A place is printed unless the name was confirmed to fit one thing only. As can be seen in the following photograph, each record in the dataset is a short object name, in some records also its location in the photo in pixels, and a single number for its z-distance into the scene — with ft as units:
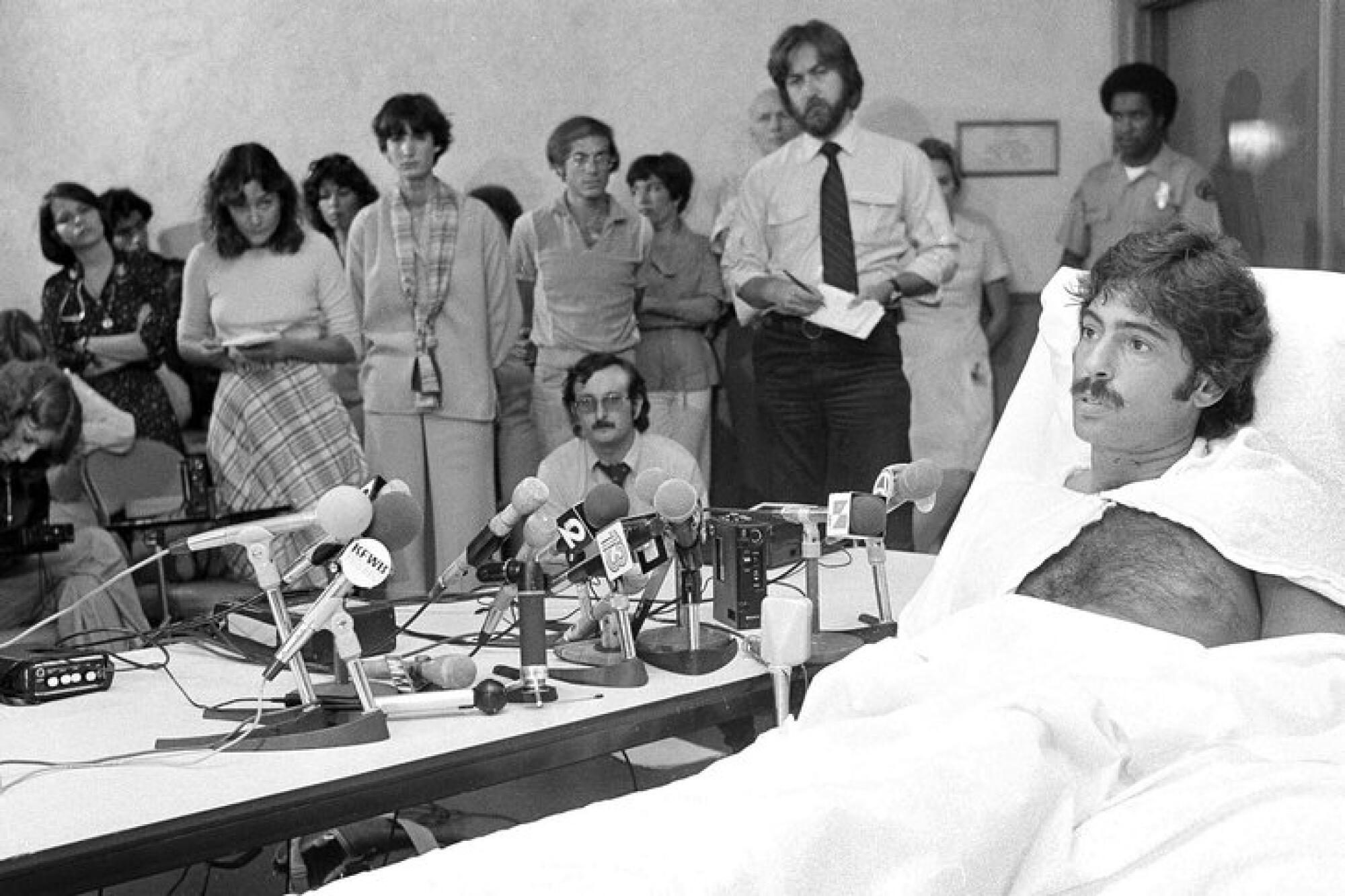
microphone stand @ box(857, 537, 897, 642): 9.05
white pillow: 7.75
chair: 14.65
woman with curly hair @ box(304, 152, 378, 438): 18.74
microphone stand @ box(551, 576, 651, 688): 8.05
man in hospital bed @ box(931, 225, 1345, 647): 7.24
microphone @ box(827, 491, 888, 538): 8.70
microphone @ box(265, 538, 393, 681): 6.76
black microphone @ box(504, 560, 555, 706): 7.76
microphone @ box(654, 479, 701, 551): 8.17
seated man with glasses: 13.92
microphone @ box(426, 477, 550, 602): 8.05
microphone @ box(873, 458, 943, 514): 8.91
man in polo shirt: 17.33
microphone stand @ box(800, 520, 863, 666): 8.50
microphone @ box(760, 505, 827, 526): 8.82
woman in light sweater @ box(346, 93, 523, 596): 16.17
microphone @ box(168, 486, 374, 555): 6.88
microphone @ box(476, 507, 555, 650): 7.97
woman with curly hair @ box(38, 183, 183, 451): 16.79
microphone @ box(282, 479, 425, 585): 7.07
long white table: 6.03
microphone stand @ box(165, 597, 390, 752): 7.04
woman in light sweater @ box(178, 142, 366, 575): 15.25
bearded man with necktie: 15.05
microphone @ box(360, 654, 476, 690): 7.80
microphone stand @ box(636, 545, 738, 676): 8.31
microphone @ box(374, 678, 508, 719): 7.40
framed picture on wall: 21.17
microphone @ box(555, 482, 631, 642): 8.10
